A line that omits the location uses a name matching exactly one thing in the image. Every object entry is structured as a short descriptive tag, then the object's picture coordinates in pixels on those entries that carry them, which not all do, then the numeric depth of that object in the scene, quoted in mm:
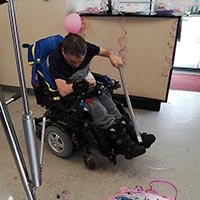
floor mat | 3254
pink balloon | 2326
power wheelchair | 1614
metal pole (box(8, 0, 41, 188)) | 739
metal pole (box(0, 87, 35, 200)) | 835
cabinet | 2318
